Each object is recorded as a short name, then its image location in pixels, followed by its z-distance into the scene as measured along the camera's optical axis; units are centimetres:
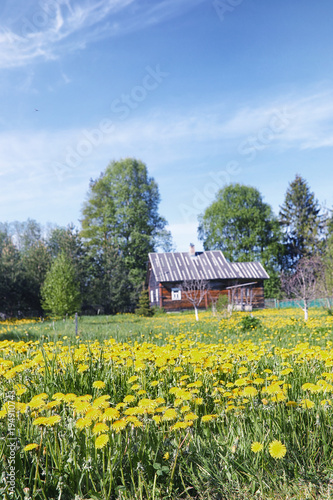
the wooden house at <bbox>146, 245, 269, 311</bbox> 2998
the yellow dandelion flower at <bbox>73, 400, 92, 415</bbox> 204
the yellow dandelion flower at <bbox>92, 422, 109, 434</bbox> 180
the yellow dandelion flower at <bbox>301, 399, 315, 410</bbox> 225
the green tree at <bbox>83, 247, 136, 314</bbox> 3212
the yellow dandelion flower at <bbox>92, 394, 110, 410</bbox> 200
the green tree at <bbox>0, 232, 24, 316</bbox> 2655
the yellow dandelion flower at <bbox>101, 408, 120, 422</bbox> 191
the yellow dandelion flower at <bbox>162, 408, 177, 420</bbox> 207
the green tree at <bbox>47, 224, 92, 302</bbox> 3203
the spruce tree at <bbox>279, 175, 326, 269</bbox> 4266
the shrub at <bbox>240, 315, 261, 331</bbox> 876
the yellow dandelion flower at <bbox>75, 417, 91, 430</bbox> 188
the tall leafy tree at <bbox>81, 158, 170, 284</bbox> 3556
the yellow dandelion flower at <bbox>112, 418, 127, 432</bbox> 182
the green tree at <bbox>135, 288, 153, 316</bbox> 2709
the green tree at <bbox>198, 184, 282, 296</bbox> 4088
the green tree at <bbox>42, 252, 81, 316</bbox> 2048
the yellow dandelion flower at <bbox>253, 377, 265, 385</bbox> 270
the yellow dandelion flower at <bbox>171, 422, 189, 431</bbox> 201
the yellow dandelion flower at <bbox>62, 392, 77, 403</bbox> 220
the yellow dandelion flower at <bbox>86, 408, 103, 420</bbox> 190
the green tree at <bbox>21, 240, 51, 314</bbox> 2891
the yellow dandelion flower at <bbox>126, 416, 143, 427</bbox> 194
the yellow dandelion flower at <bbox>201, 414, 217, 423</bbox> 227
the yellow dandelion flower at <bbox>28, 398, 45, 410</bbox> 207
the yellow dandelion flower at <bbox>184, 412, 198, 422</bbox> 213
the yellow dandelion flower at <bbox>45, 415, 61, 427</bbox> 184
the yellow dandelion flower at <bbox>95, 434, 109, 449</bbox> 170
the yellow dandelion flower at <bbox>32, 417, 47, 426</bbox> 187
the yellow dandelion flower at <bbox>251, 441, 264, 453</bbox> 186
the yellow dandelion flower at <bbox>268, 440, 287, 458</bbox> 179
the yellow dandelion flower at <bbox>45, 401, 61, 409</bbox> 205
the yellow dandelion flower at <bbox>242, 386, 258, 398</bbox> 234
